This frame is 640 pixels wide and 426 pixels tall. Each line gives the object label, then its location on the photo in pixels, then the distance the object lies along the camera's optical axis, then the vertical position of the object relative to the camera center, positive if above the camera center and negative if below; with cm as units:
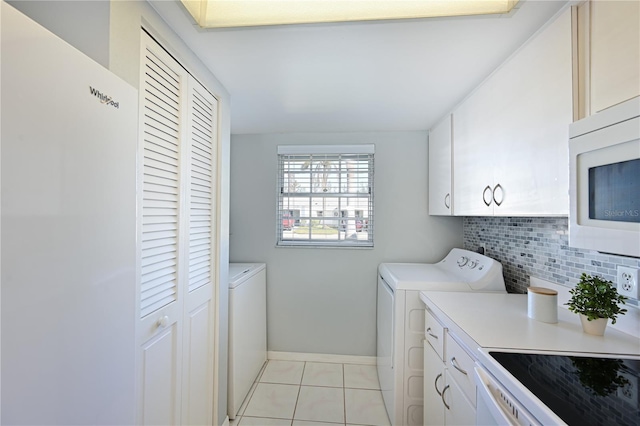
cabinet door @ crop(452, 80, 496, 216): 154 +39
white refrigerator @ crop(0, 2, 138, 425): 50 -5
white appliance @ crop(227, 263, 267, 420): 191 -91
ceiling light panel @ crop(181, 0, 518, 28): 107 +83
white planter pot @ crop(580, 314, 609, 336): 103 -42
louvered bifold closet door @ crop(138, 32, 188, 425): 108 -9
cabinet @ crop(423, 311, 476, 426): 110 -80
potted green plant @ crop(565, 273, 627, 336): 100 -33
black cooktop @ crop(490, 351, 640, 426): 65 -47
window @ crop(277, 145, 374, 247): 269 +19
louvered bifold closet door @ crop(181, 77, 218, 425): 141 -26
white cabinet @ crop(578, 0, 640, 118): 79 +52
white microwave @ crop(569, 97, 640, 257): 72 +11
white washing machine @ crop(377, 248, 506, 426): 177 -76
